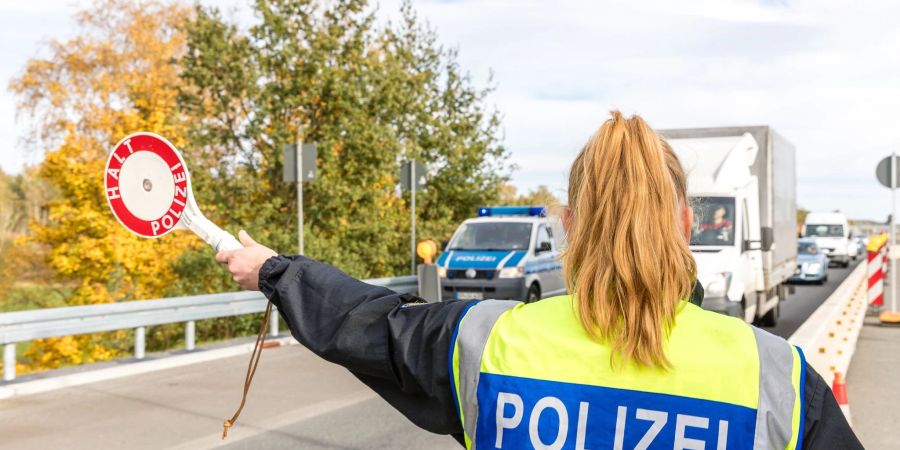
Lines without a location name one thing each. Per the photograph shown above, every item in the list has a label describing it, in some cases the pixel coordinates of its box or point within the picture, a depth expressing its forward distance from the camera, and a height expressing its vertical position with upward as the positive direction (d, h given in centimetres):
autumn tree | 1986 +81
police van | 1529 -61
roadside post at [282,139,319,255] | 1320 +95
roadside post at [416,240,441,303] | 1440 -93
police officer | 153 -23
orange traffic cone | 598 -114
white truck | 1088 +9
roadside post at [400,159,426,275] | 1659 +93
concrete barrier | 777 -124
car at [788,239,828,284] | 2572 -130
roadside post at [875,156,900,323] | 1516 +81
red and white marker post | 1520 -90
